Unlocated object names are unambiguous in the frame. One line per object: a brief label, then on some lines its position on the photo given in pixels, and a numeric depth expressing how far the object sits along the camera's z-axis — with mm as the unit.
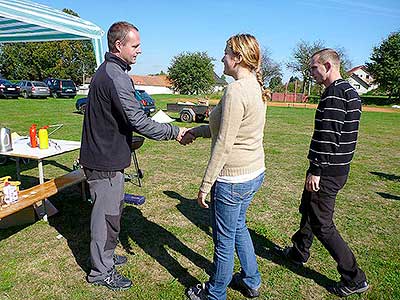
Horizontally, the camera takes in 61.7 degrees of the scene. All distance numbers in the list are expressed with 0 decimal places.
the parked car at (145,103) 15258
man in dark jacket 2441
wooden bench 2903
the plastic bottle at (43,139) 4043
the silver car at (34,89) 24297
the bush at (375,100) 37844
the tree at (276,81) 52562
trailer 12984
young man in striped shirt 2371
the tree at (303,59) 50062
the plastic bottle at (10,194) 3002
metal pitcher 3814
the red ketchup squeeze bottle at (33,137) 4138
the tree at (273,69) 54850
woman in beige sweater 1978
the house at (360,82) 69688
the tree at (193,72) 50625
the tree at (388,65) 36969
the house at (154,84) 63219
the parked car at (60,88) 25812
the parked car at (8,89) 22891
